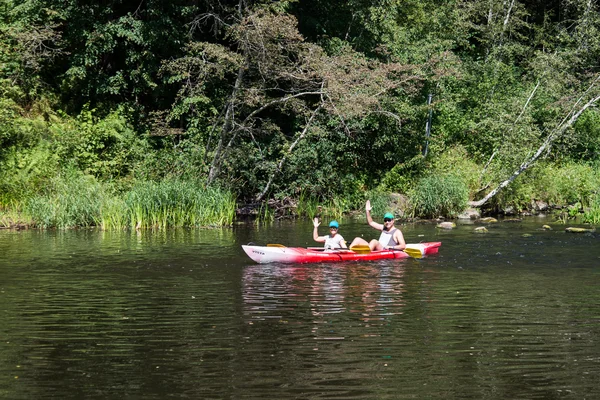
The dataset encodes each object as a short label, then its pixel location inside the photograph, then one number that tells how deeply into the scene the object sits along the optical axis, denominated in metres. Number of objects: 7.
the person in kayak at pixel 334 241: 17.17
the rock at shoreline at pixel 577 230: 21.61
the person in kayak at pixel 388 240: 17.59
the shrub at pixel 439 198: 26.97
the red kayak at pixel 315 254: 16.34
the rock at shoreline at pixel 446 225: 23.95
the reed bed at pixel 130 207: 23.28
